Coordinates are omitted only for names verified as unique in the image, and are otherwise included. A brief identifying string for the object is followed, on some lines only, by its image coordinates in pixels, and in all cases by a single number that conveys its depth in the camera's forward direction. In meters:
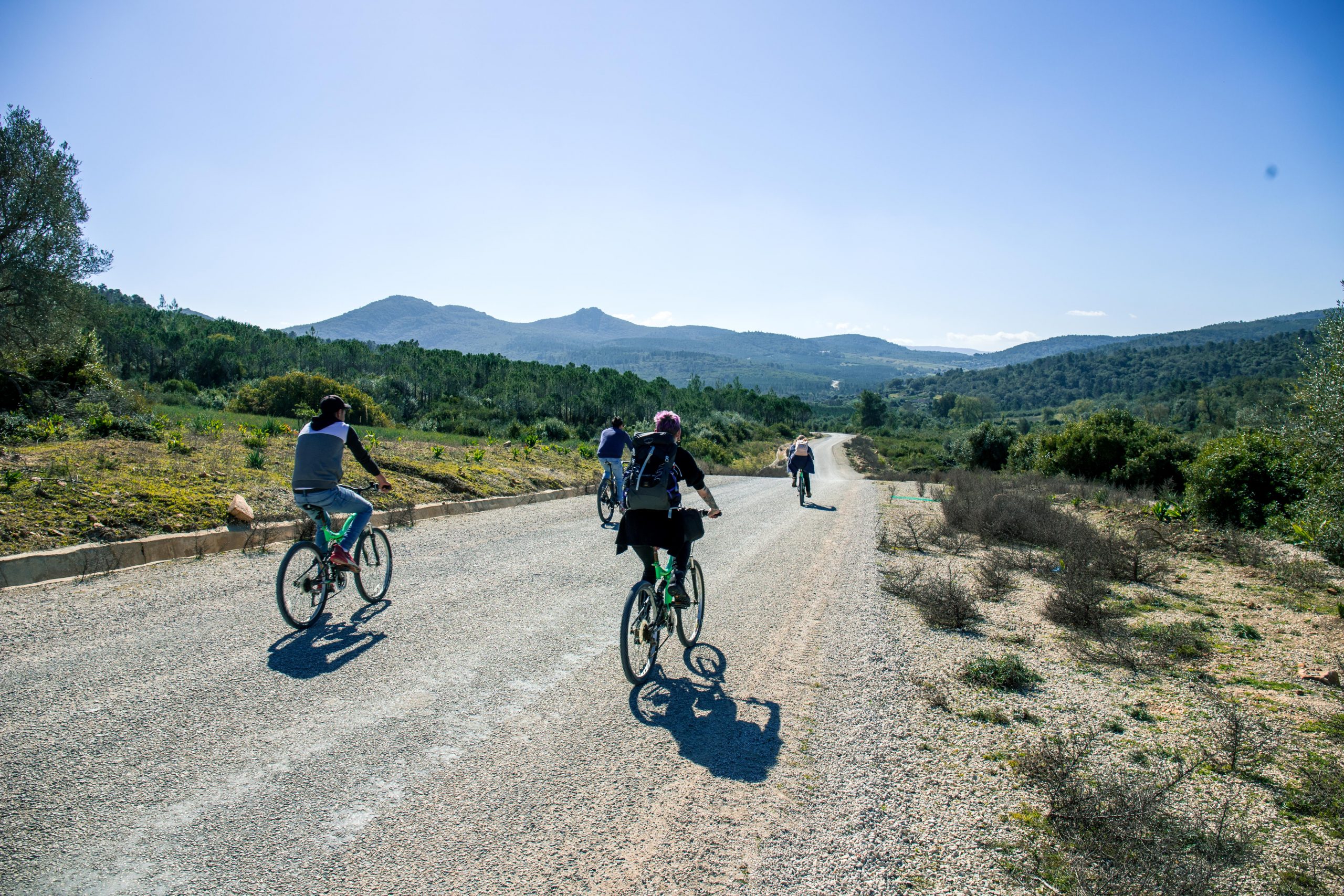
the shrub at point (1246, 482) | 13.48
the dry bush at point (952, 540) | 12.46
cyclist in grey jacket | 5.98
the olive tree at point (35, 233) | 20.92
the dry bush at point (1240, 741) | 4.00
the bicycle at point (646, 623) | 4.90
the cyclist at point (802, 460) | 19.53
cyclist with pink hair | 4.97
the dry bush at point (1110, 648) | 5.99
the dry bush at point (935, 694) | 4.92
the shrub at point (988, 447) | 56.44
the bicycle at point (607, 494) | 13.73
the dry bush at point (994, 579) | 8.84
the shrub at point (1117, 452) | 24.89
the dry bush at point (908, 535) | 12.51
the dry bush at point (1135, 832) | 2.75
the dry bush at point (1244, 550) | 10.35
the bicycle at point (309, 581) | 5.75
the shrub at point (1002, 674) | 5.39
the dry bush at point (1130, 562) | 9.65
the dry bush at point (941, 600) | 7.23
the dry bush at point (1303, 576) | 8.95
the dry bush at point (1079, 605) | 7.11
